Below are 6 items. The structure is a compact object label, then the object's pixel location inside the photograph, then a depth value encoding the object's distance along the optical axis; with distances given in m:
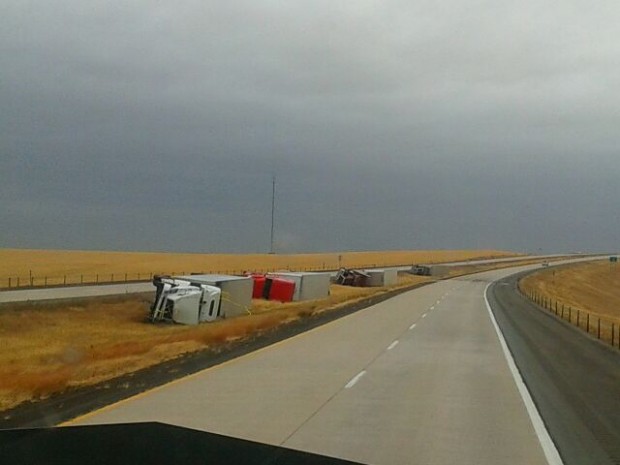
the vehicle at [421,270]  117.99
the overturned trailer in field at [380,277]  84.44
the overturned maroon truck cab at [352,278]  83.44
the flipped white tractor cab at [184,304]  39.62
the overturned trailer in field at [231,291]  43.41
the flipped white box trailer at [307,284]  57.72
